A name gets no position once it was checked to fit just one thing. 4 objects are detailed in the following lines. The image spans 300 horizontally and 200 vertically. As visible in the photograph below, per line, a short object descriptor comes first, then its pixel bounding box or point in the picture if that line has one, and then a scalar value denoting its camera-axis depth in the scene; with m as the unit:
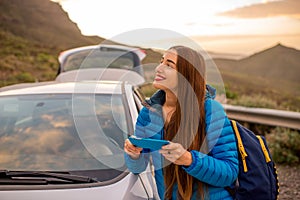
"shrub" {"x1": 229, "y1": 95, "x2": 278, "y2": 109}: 8.47
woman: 1.95
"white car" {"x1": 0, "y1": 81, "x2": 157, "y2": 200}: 2.26
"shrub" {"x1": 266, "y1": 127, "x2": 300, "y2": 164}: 5.65
